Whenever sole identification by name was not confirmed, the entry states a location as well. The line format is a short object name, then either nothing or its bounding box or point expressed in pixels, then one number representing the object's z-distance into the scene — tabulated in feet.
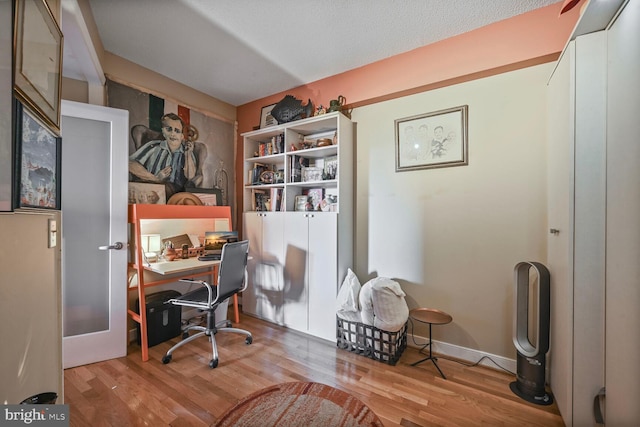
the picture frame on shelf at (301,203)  8.75
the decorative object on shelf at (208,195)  9.27
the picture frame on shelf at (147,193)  7.75
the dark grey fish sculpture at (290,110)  8.71
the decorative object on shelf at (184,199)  8.64
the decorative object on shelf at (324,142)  8.09
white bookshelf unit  7.73
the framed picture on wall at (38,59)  2.76
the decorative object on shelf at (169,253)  7.59
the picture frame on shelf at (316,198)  8.57
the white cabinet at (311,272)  7.62
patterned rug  3.04
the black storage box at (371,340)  6.42
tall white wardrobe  3.19
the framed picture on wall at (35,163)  2.88
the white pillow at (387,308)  6.34
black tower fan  5.08
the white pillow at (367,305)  6.64
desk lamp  7.31
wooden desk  6.66
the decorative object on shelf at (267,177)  9.45
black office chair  6.45
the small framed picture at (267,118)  9.71
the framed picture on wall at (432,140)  6.63
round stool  6.07
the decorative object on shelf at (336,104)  7.99
